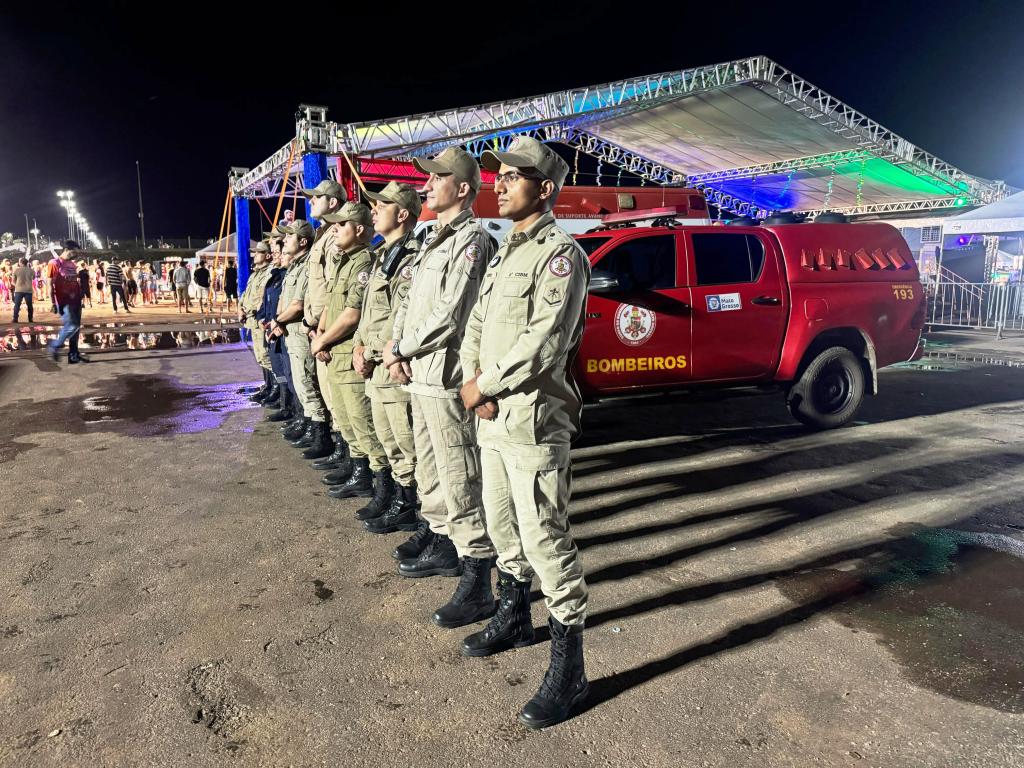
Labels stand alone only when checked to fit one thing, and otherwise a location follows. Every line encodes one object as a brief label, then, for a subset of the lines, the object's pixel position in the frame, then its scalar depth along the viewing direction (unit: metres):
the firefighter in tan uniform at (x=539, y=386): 2.33
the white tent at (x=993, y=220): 15.30
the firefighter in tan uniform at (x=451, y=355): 2.97
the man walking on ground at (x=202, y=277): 18.60
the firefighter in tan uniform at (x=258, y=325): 7.55
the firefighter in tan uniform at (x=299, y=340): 5.30
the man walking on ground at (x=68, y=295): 10.33
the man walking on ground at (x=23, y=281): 15.91
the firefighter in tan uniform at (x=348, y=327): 4.25
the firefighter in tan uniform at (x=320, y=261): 4.68
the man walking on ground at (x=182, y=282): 21.80
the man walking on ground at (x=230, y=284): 21.33
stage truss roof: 11.56
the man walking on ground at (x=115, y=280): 20.75
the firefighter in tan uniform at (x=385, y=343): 3.71
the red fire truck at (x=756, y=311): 5.79
